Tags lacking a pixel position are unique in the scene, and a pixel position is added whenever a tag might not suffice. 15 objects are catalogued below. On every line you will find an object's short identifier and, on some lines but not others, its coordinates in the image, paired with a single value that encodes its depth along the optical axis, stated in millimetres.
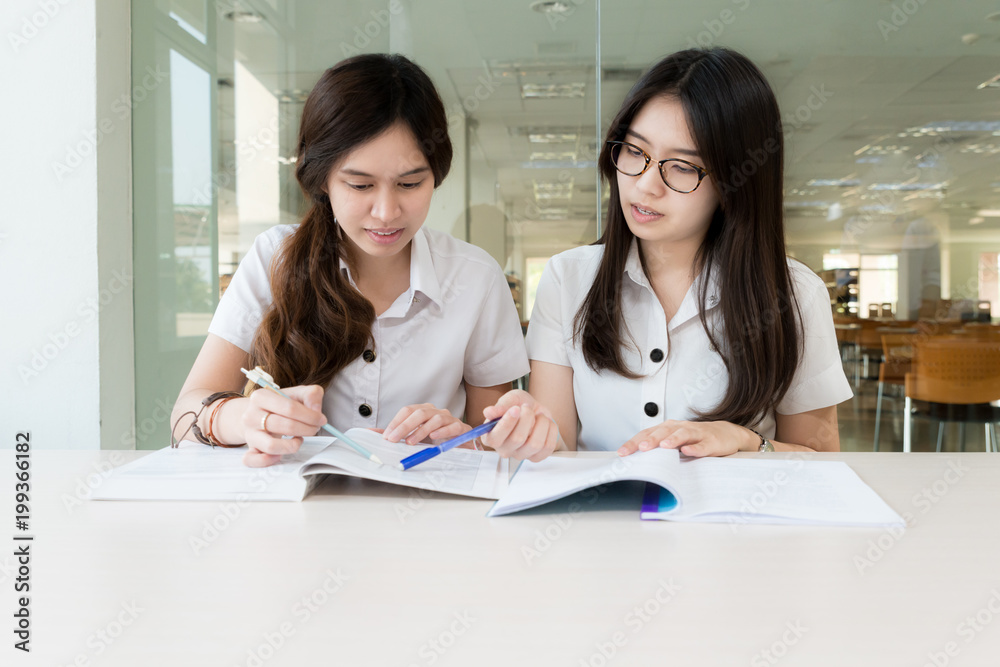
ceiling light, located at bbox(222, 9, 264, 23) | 2830
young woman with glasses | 1239
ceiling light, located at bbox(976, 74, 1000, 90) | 2723
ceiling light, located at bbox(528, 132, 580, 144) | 2758
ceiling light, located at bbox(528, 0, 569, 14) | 2699
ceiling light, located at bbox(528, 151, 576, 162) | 2768
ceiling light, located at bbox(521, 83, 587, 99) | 2727
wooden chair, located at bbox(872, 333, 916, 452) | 2973
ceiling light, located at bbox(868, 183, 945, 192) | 2820
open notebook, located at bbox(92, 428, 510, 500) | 822
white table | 488
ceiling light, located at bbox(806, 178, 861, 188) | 2805
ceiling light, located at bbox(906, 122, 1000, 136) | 2766
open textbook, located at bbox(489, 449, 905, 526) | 742
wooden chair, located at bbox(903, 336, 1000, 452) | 2934
